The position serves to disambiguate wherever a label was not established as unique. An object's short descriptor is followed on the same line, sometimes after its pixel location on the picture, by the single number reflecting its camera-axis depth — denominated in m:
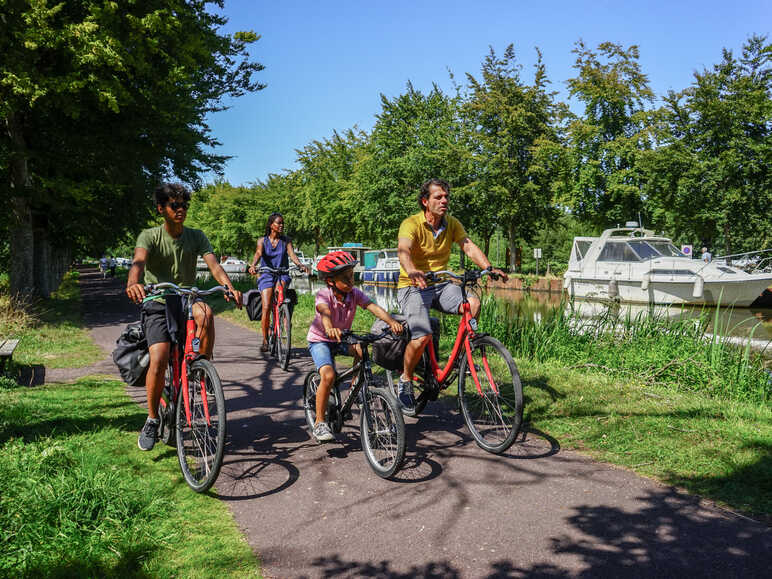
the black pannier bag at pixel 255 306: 8.55
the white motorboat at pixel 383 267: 30.89
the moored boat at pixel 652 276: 20.31
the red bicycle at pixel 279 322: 7.82
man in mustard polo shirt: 4.80
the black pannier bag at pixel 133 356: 4.23
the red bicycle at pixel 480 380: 4.30
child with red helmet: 4.23
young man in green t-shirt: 4.14
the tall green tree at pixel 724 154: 25.45
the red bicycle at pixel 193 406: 3.59
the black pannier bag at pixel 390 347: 4.66
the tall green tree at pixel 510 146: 33.00
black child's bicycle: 3.86
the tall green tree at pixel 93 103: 11.39
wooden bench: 6.62
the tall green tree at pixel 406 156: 35.09
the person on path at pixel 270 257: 8.41
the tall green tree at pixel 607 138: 28.88
